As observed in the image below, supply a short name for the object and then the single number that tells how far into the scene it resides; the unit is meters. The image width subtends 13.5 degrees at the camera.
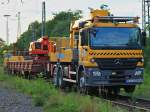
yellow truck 25.77
